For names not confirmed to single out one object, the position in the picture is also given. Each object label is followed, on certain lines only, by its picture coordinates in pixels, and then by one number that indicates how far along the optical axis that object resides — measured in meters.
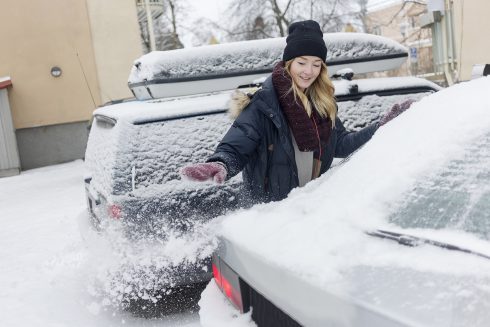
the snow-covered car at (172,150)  3.15
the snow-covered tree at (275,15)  29.08
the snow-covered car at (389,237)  1.23
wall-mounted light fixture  15.93
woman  2.73
